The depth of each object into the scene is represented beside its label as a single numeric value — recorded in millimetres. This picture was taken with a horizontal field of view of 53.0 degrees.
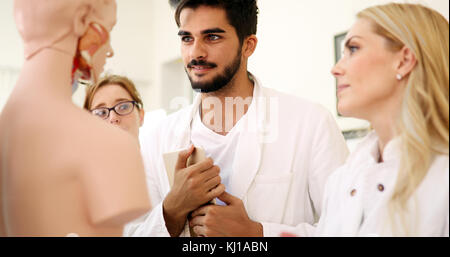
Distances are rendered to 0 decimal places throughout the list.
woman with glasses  1239
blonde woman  750
